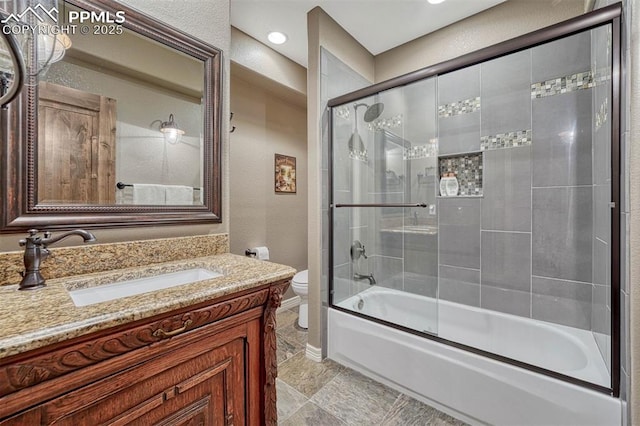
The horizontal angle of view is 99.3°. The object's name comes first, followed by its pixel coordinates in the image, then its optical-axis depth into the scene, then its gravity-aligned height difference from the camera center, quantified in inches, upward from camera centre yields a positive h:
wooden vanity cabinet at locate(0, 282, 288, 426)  24.0 -17.8
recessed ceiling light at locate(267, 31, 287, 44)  94.3 +62.3
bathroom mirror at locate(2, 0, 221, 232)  37.5 +14.2
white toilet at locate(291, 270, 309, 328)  99.0 -29.5
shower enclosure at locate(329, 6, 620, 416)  66.6 +2.9
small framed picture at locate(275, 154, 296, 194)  121.8 +17.7
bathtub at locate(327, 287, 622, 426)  49.7 -34.6
